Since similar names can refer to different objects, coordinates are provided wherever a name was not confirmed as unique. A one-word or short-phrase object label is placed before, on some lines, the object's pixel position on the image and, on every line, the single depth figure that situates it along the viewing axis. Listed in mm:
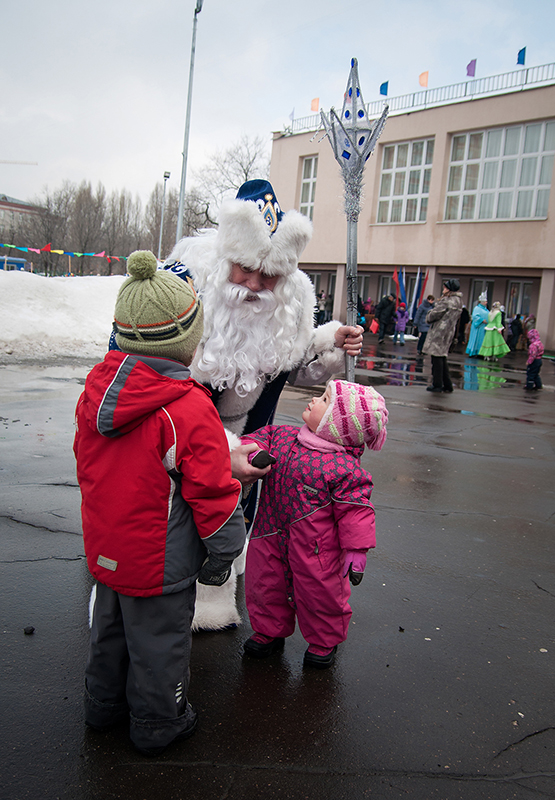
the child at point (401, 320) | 23484
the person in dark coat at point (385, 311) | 22906
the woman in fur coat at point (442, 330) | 10977
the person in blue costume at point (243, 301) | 2793
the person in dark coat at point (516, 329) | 24281
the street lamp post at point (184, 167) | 23812
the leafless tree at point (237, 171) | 47078
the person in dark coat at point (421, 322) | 21156
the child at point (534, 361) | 11664
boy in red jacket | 1912
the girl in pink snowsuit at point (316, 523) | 2471
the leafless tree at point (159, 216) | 66062
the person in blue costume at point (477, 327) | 19297
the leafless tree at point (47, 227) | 46312
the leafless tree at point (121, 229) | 58931
